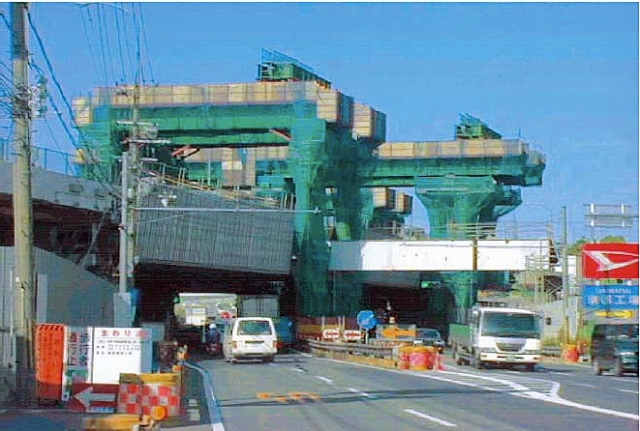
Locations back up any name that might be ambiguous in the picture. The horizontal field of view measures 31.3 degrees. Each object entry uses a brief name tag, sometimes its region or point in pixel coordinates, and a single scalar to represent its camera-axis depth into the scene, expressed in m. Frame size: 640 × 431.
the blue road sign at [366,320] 69.31
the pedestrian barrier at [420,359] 44.38
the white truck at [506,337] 44.38
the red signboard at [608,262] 63.38
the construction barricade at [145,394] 21.02
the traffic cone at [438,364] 45.08
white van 52.44
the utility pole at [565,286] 59.88
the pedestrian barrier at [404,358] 45.16
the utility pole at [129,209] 41.00
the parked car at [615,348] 39.78
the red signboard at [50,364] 22.73
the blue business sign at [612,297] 58.69
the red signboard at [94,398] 21.59
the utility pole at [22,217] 21.81
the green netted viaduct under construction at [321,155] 69.94
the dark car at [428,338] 61.74
